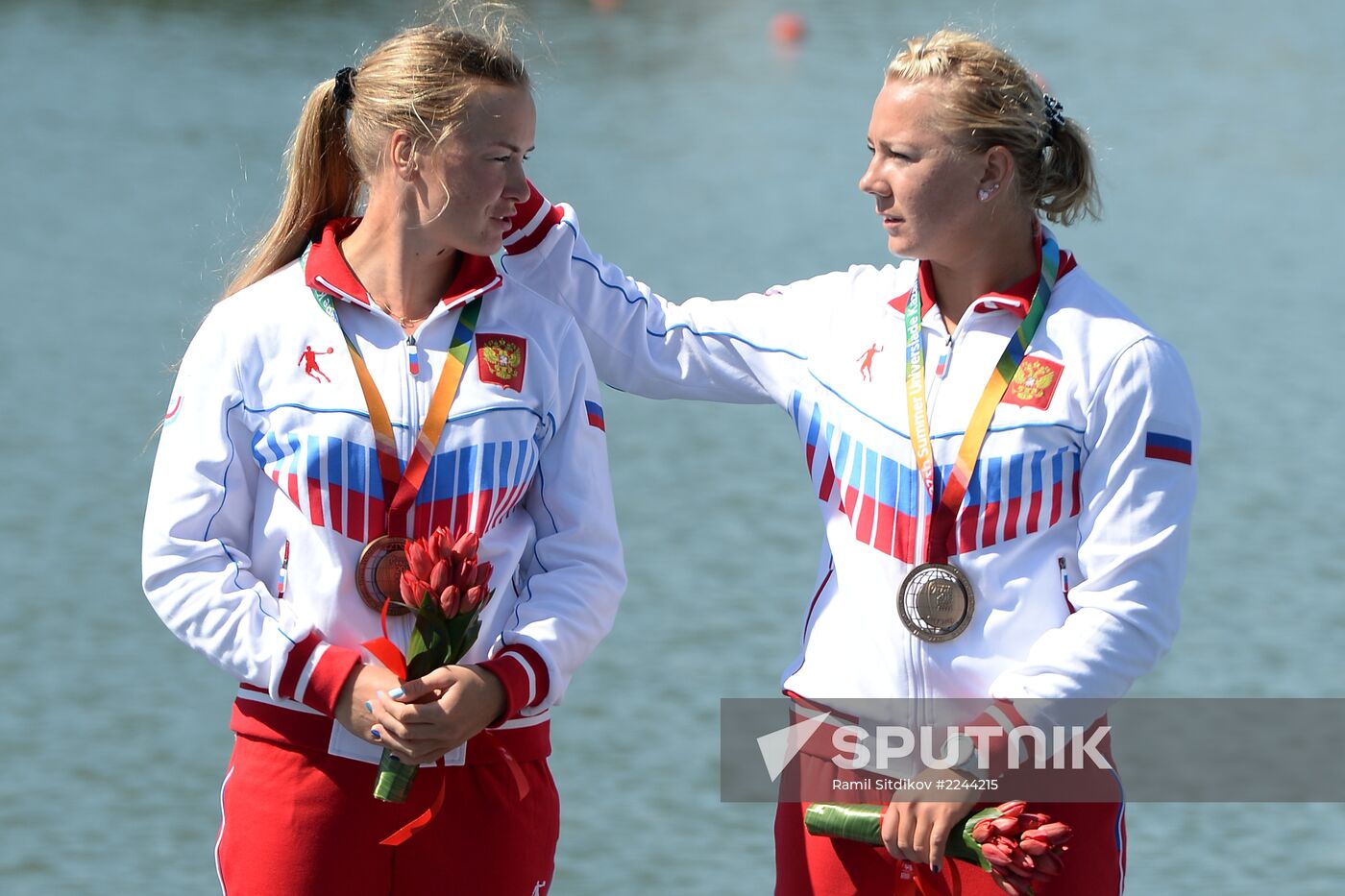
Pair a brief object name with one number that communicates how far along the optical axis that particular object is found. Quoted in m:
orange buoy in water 48.44
